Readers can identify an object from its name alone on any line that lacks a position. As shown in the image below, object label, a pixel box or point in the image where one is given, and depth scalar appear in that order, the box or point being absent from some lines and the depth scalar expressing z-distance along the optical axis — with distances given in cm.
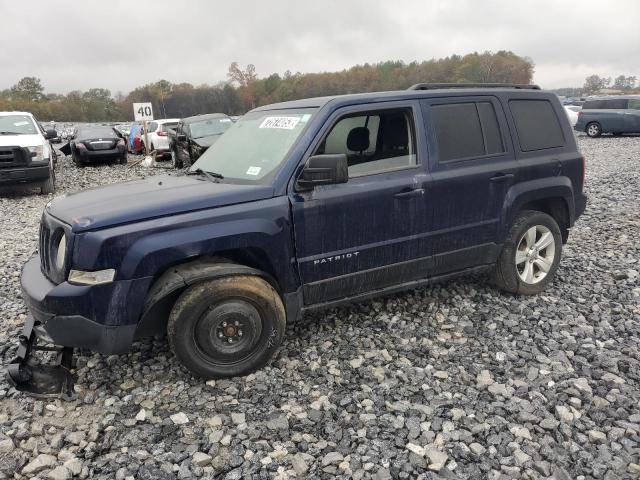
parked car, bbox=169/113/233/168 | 1335
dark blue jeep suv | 296
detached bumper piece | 310
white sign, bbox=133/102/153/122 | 1588
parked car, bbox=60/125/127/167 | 1611
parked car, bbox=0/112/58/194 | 1025
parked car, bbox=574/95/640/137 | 1994
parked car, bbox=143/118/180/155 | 1792
